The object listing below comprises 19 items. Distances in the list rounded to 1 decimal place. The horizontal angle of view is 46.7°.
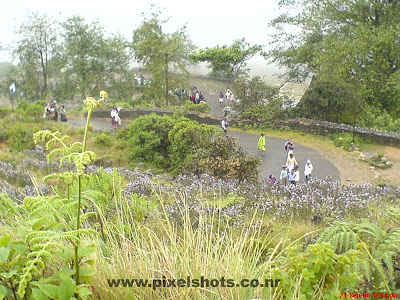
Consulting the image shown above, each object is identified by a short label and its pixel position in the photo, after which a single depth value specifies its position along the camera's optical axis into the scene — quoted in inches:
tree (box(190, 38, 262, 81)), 1144.2
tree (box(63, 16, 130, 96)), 1002.1
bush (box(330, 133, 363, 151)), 684.1
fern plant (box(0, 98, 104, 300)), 83.8
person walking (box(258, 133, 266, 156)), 641.6
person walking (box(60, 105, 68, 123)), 802.8
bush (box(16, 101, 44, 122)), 729.0
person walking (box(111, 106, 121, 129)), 767.7
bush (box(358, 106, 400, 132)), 751.1
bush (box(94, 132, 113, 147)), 632.4
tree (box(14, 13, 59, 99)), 1047.0
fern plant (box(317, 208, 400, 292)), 113.0
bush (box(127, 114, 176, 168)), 552.7
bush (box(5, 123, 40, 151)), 590.6
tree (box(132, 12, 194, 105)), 964.0
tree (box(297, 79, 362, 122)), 773.9
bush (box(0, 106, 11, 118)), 743.8
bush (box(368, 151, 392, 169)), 609.3
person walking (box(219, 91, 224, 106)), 1038.4
